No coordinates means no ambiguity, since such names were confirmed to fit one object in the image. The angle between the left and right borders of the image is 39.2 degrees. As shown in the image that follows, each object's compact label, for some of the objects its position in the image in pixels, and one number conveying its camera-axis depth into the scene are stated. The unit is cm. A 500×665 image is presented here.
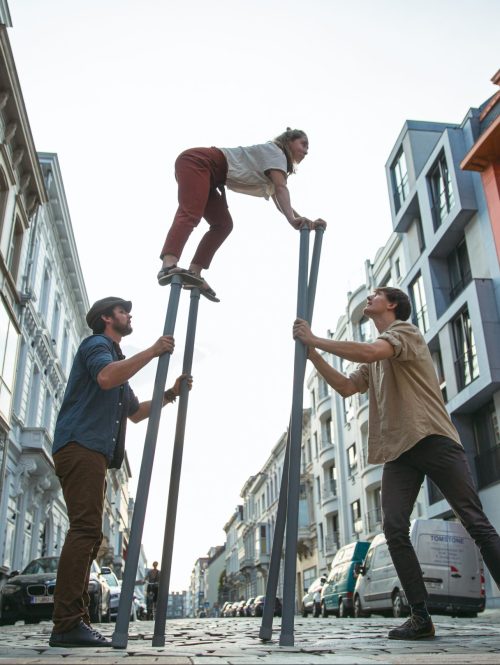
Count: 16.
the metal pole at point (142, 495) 349
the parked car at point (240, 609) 4463
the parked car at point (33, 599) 1231
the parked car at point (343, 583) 1958
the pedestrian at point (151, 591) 1865
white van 1439
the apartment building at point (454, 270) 2227
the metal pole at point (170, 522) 395
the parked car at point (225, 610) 5376
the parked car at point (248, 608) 4023
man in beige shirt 421
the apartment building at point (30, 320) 1847
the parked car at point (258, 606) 3160
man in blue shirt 371
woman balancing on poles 439
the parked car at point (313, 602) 2429
